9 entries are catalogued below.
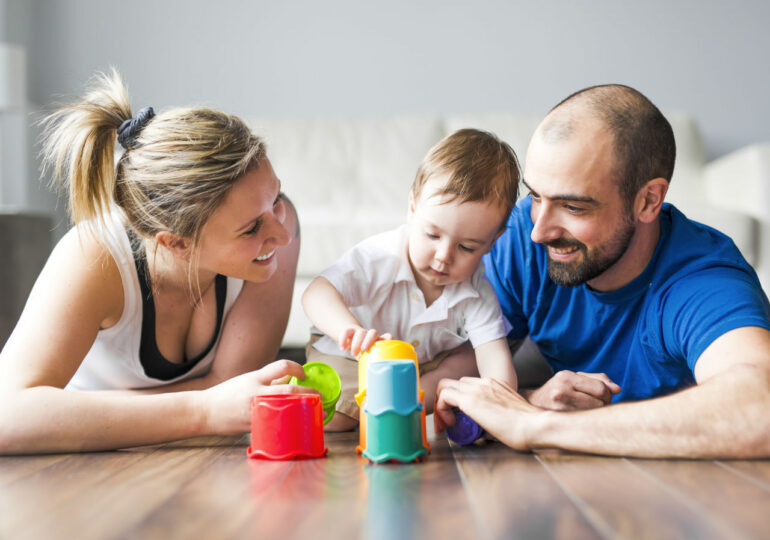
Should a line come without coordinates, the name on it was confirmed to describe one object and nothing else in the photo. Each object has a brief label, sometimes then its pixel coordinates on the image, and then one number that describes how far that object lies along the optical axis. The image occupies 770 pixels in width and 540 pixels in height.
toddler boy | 1.49
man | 1.13
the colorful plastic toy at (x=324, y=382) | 1.35
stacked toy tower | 1.15
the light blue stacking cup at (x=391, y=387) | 1.15
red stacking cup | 1.19
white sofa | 3.14
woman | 1.22
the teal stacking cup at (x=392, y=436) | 1.17
